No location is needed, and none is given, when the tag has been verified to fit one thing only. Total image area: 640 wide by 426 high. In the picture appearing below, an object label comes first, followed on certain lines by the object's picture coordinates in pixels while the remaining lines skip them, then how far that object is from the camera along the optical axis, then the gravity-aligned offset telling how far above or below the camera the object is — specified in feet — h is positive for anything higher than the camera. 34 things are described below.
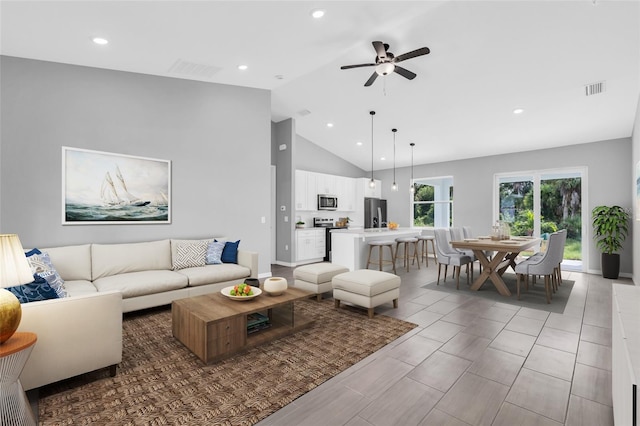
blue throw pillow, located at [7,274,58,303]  6.77 -1.75
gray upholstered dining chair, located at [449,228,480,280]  18.39 -1.45
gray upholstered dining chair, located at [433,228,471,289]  16.61 -2.31
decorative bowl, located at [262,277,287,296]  9.94 -2.37
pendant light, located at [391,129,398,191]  21.84 +5.02
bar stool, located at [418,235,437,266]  22.64 -2.56
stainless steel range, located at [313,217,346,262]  25.25 -1.32
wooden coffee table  8.01 -3.06
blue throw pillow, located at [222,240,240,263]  14.97 -1.93
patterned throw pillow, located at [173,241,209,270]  13.88 -1.90
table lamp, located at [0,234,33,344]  5.20 -1.14
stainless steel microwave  25.54 +0.92
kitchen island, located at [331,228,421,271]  18.39 -1.98
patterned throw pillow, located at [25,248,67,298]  9.32 -1.70
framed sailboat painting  12.57 +1.09
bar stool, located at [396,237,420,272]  20.45 -1.86
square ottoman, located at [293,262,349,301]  13.30 -2.79
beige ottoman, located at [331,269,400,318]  11.34 -2.86
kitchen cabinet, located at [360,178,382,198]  28.68 +2.17
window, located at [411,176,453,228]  26.81 +0.95
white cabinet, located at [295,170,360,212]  24.26 +2.03
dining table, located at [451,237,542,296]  14.42 -1.80
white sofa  6.41 -2.49
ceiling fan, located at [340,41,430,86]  11.14 +5.69
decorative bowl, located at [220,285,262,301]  9.18 -2.46
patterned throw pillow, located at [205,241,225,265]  14.56 -1.89
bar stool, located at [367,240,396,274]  18.58 -2.10
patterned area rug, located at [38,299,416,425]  6.05 -3.90
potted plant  18.01 -1.20
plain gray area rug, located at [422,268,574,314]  13.08 -3.88
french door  20.65 +0.58
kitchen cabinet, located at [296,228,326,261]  23.15 -2.37
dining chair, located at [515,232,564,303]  13.37 -2.27
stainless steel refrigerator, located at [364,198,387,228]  28.63 -0.01
